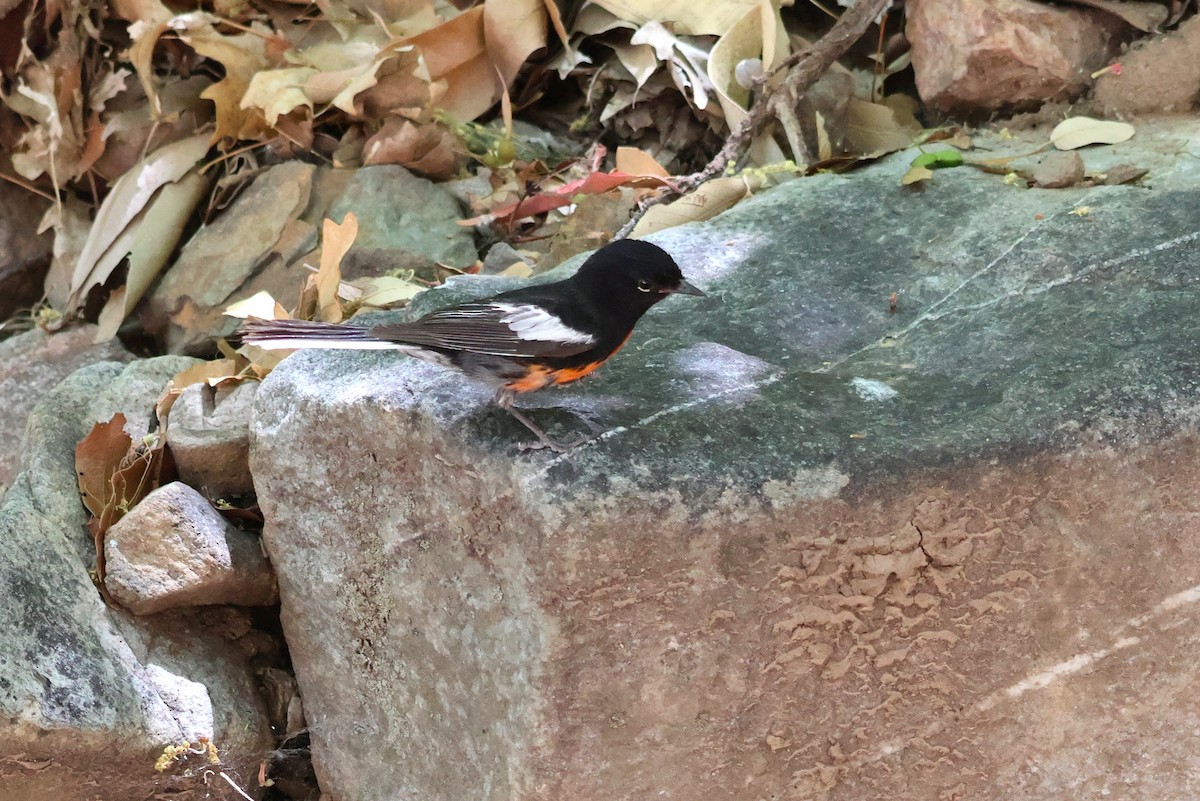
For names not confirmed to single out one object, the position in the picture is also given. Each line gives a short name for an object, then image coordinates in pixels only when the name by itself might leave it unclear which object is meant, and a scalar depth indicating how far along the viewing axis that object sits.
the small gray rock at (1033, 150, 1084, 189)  7.00
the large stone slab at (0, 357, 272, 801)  5.29
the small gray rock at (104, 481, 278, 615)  6.07
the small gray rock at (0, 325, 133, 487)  8.91
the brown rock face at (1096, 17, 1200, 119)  7.70
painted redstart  5.20
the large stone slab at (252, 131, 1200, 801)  4.84
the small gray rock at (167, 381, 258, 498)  6.63
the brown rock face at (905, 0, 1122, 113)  7.89
